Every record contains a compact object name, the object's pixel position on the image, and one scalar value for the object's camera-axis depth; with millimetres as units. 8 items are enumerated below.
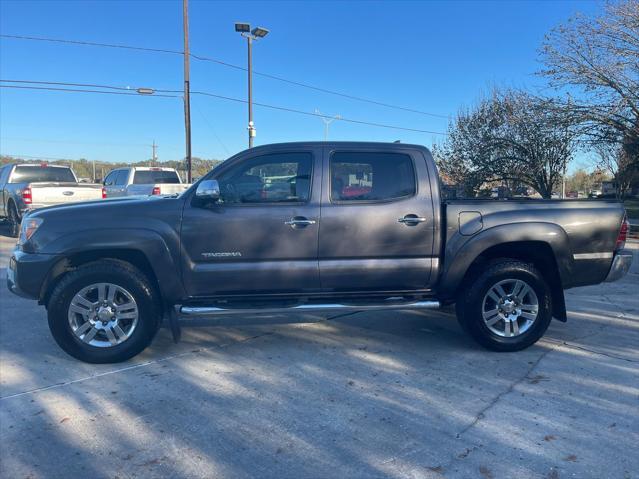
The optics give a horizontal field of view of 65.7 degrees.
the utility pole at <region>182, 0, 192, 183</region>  20766
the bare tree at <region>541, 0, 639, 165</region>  13086
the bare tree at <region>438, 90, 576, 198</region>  16062
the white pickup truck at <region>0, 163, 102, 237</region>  12541
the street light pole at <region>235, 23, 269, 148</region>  20391
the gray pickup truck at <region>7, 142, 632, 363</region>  4270
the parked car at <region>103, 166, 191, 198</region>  15109
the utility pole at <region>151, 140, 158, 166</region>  59069
